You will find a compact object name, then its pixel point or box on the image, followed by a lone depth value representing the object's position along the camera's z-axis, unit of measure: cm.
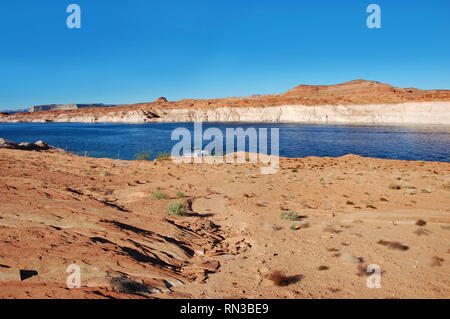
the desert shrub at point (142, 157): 2384
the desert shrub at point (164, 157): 2244
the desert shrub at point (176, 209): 874
